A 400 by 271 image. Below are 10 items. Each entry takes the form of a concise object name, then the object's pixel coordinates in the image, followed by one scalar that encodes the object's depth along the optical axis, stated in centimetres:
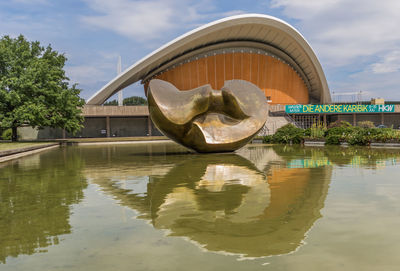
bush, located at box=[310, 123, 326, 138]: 2605
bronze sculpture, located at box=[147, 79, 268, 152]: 1539
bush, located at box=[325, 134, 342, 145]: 2378
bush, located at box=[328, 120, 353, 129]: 3111
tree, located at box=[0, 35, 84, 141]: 2775
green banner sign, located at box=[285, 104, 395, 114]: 4256
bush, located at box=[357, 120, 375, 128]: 3788
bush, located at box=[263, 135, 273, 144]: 2842
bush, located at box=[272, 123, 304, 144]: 2659
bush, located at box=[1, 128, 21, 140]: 3844
